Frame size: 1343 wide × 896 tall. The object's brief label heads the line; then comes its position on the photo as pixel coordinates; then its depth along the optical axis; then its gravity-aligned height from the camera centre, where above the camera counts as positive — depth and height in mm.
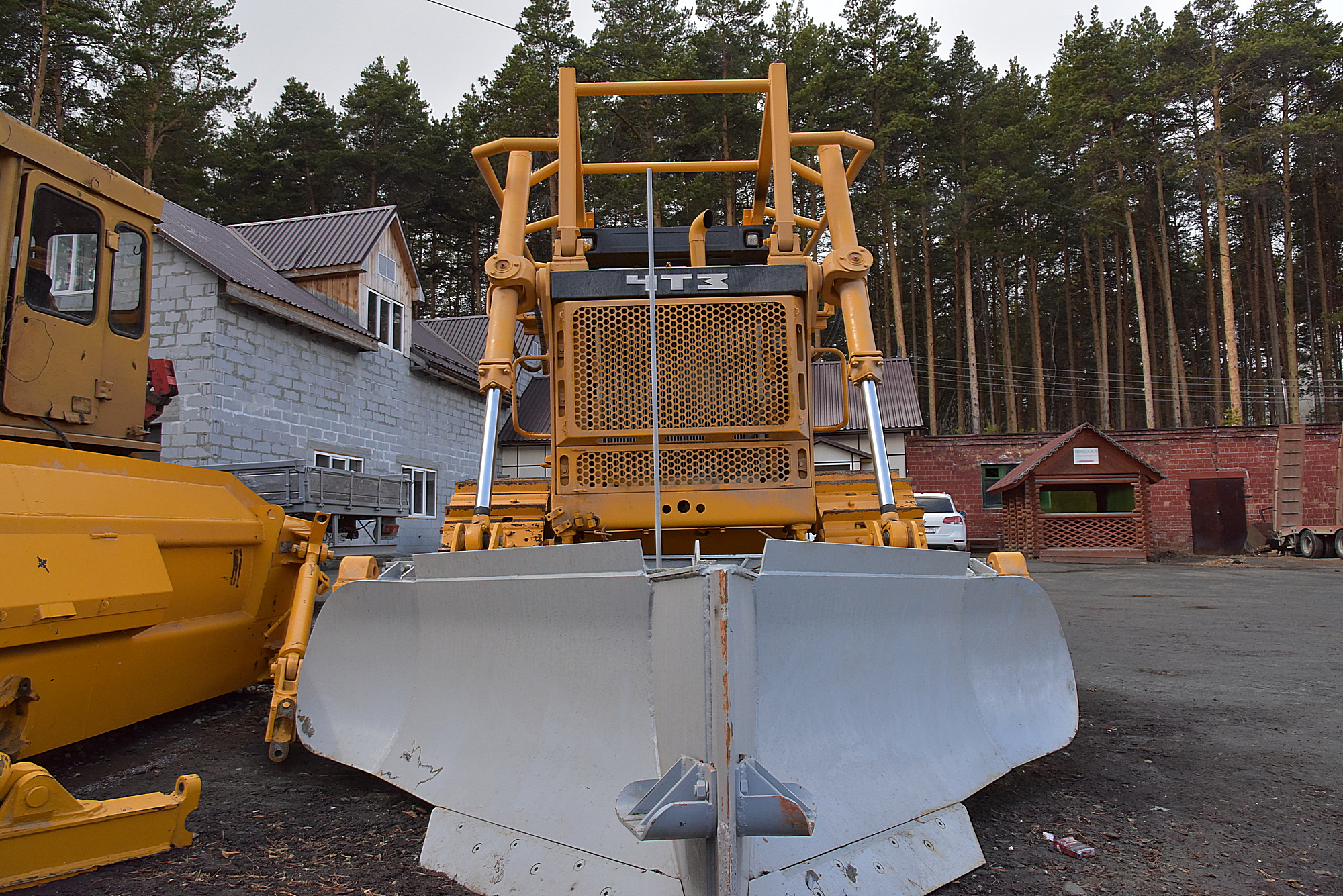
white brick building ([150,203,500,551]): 11977 +2195
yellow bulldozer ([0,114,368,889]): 2697 -178
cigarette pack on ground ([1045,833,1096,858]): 2773 -1175
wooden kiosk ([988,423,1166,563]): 20938 -274
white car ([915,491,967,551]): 19484 -734
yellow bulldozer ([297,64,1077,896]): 2213 -416
